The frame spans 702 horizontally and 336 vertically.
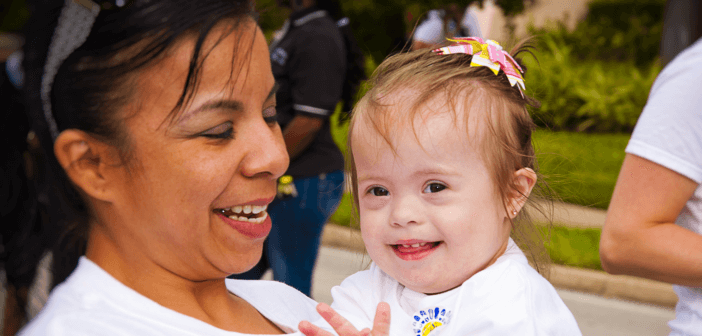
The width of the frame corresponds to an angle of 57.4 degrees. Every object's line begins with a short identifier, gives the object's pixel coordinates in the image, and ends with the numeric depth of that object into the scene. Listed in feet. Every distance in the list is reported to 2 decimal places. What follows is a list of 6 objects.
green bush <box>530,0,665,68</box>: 54.39
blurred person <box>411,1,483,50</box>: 23.63
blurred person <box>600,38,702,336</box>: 5.78
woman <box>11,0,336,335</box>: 3.93
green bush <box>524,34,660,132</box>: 38.06
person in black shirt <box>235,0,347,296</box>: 11.35
